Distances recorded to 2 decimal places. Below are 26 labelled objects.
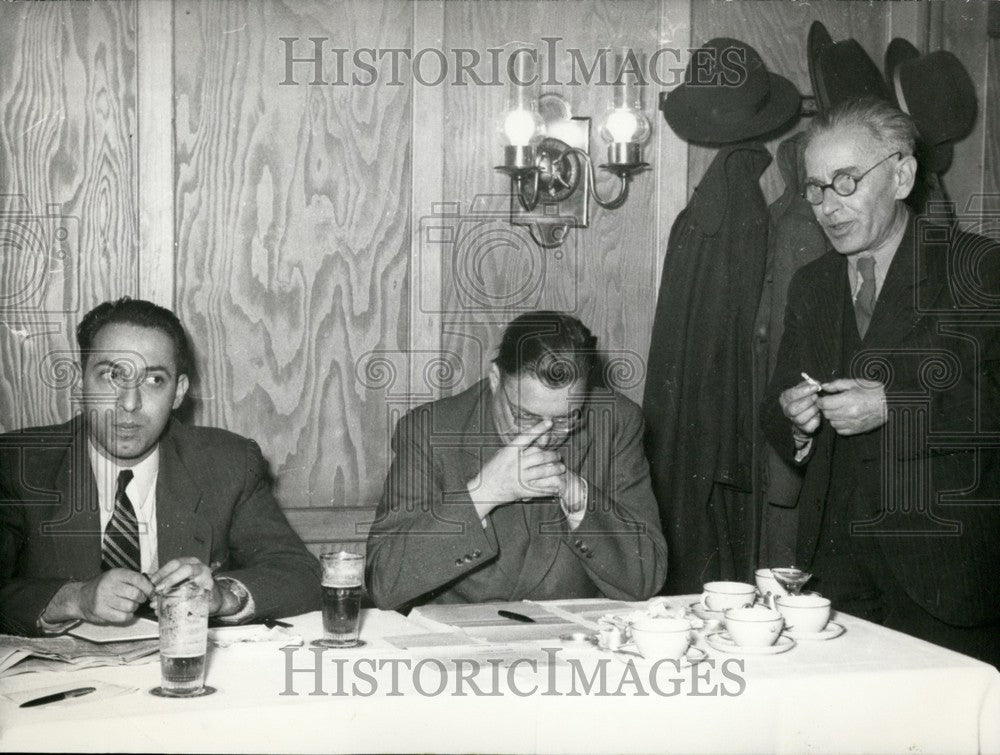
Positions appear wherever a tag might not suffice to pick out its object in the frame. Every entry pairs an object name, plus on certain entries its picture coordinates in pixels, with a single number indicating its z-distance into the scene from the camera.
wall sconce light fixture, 3.43
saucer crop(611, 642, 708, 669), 1.78
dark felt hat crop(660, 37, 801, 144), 3.44
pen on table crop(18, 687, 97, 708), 1.51
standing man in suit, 2.80
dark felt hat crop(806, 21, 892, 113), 3.51
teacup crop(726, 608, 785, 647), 1.86
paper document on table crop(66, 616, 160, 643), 1.86
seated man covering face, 2.40
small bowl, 1.79
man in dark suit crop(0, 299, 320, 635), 2.42
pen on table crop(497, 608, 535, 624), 2.08
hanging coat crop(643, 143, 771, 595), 3.30
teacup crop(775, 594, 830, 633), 2.00
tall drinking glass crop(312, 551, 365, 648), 1.88
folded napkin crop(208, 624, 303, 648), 1.87
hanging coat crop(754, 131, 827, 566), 3.33
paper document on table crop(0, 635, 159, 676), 1.70
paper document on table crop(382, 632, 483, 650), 1.88
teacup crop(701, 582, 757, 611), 2.15
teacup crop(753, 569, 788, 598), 2.18
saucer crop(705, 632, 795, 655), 1.86
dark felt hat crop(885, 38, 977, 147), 3.55
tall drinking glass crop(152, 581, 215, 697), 1.59
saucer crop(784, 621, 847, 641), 1.99
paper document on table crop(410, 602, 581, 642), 1.97
